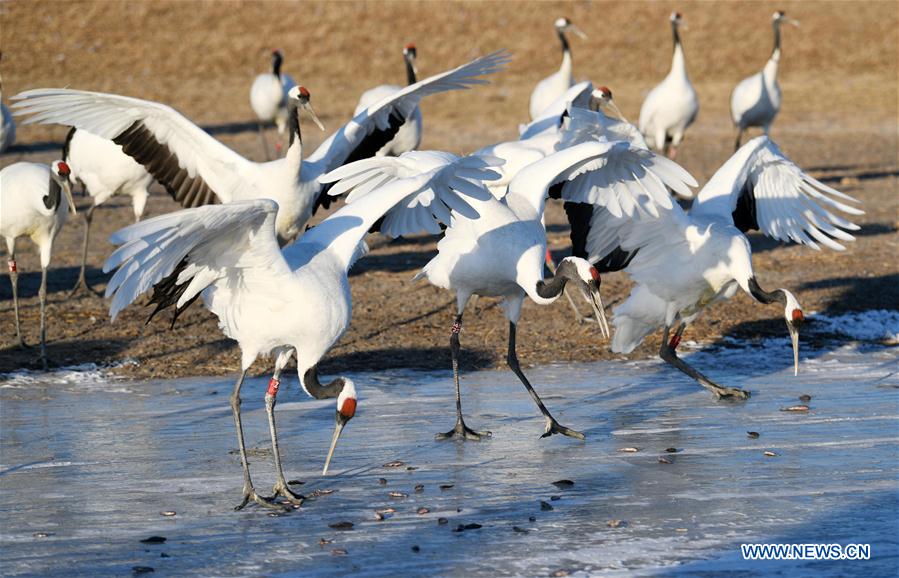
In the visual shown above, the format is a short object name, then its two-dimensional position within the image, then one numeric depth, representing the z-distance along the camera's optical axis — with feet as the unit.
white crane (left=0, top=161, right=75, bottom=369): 58.70
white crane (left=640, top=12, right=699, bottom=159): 99.19
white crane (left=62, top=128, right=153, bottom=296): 69.62
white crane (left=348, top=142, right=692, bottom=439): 44.14
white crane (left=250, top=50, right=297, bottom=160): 118.32
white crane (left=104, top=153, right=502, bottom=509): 34.40
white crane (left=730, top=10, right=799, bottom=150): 105.91
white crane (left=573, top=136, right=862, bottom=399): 49.29
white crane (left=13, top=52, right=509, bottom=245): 54.19
